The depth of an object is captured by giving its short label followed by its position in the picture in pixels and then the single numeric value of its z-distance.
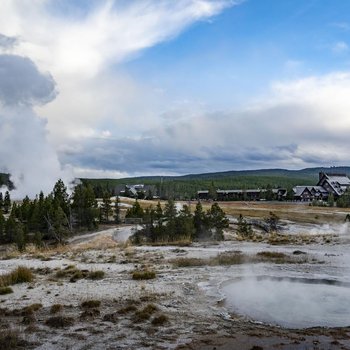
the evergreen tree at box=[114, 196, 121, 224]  72.06
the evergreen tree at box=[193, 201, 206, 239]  45.62
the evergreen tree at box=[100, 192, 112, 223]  72.88
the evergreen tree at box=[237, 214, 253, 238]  49.08
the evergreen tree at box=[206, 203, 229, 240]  45.97
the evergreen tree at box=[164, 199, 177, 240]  43.19
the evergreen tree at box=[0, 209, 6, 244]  61.09
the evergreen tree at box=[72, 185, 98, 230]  65.88
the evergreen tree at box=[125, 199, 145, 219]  73.03
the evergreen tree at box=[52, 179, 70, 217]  67.21
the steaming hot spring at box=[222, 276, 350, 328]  12.82
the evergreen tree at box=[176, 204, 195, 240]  42.19
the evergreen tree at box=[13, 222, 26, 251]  52.32
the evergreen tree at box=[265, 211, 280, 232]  61.34
